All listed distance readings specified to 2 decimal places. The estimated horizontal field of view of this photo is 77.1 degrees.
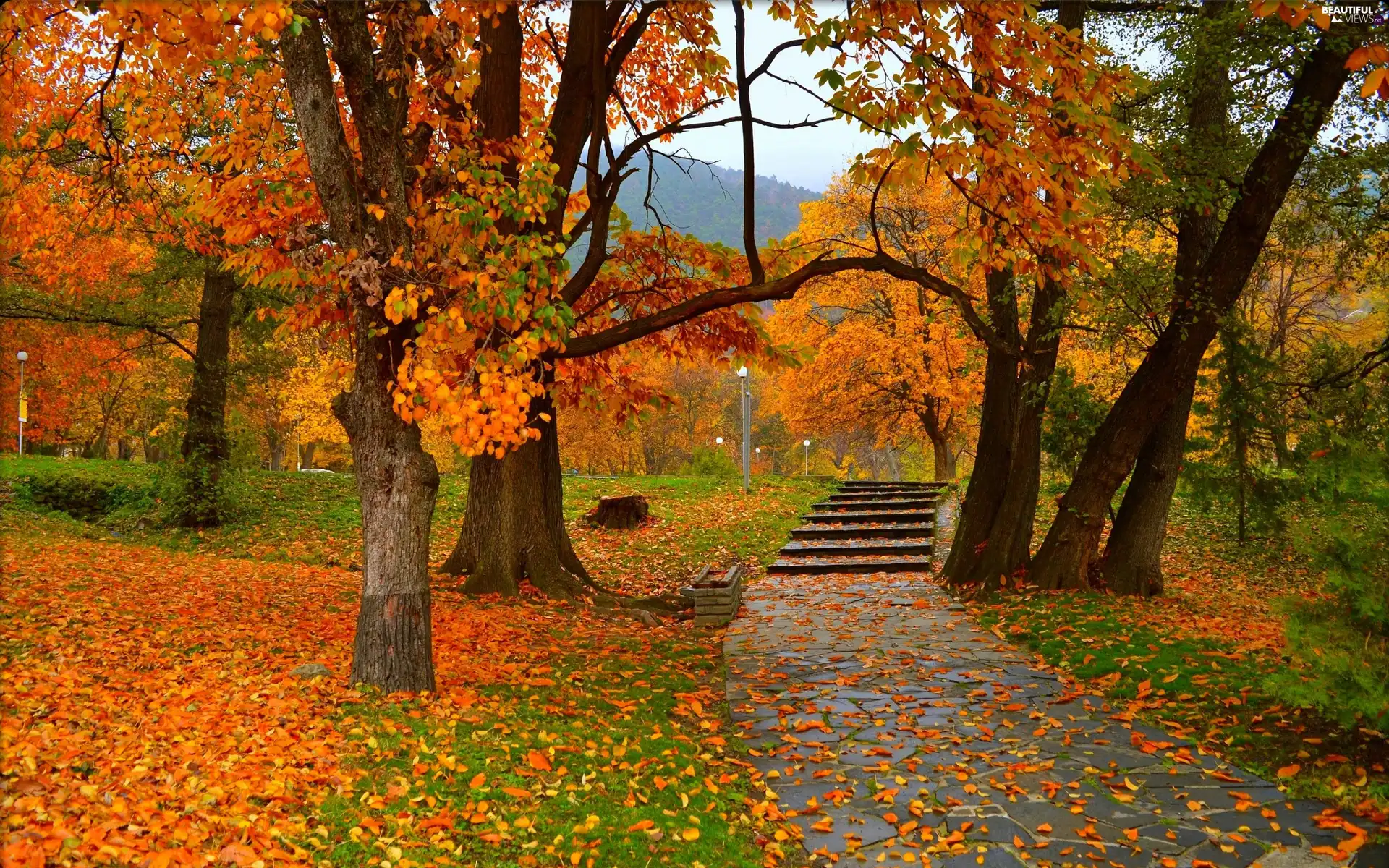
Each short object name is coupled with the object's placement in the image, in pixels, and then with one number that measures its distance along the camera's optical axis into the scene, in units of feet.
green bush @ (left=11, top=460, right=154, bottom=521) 48.11
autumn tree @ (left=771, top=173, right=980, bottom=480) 71.51
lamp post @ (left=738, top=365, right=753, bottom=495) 65.57
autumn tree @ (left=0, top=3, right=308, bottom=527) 23.54
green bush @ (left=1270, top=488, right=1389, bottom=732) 14.23
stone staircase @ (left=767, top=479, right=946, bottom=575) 44.42
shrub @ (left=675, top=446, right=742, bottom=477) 93.97
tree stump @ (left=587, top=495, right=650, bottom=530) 52.70
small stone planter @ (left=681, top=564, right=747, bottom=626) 31.19
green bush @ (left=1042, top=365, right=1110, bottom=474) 36.42
